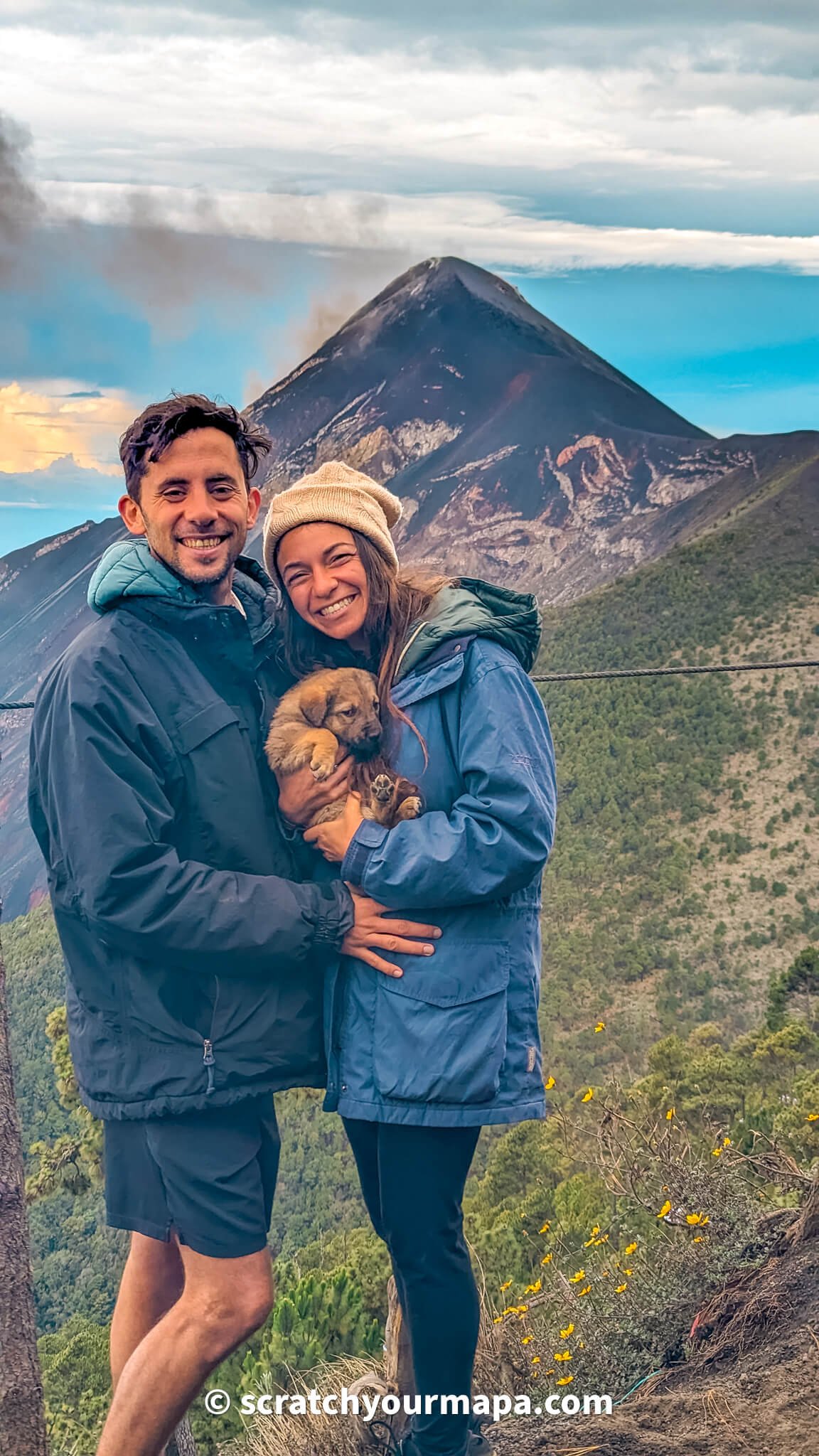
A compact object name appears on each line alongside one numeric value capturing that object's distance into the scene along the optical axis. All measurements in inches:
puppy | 110.2
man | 103.5
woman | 104.5
